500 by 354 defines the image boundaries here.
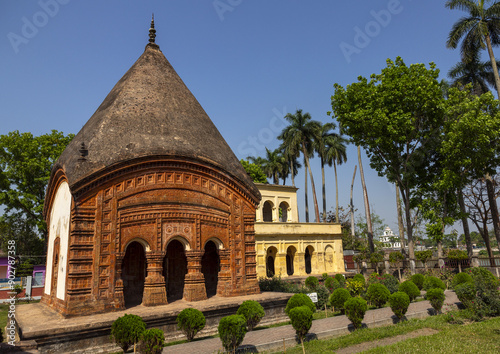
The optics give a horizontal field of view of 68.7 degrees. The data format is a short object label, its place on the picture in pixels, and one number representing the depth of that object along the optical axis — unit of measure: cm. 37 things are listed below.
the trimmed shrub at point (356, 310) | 1152
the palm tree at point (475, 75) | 2912
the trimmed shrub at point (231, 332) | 895
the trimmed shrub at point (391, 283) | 1862
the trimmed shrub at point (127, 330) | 906
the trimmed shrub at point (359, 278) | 2078
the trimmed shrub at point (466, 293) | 1295
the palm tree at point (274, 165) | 5100
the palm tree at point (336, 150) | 4609
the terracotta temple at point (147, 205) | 1181
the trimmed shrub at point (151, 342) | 823
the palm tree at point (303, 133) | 4244
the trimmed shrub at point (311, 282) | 2142
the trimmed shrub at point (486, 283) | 1286
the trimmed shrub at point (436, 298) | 1332
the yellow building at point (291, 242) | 2941
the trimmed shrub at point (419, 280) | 2041
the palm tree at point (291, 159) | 4348
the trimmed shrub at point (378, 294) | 1520
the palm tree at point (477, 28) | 2467
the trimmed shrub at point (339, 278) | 2177
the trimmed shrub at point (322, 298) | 1700
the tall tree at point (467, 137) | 2166
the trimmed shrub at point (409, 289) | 1583
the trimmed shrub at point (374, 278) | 2000
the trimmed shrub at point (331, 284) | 1998
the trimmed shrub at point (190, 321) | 1037
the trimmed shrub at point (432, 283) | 1811
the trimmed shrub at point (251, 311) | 1135
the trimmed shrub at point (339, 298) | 1441
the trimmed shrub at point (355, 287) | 1795
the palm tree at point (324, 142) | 4462
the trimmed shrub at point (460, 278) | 1848
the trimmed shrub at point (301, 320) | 999
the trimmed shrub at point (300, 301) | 1176
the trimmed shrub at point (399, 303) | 1244
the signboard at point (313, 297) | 1282
